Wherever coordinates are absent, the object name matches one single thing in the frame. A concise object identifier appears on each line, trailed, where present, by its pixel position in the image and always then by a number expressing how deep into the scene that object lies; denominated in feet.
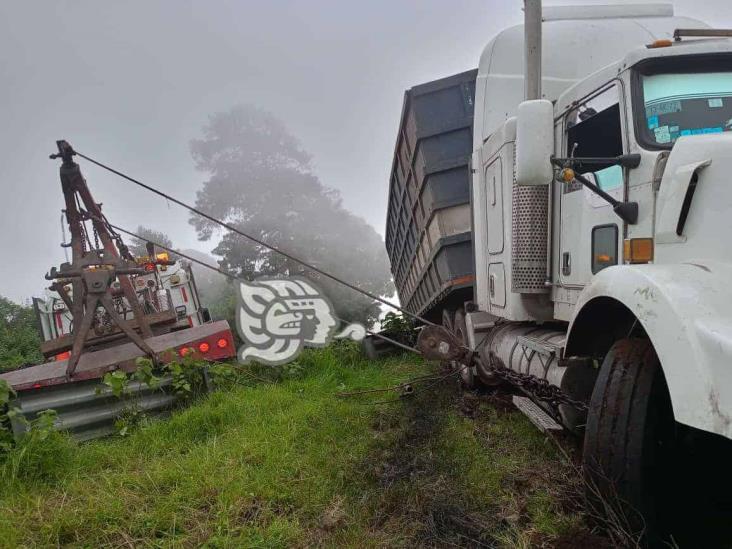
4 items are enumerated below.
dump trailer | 15.16
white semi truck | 5.76
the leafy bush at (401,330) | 22.45
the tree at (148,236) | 83.56
